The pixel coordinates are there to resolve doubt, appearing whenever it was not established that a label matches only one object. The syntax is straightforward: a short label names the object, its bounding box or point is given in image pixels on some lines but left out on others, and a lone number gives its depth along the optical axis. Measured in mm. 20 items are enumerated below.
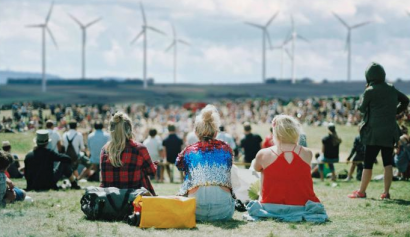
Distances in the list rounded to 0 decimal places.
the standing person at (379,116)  10961
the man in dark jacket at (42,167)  13070
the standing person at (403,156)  17188
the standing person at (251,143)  19250
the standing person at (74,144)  17984
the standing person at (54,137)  16953
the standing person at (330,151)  19531
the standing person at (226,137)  17844
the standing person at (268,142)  17300
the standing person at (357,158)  19266
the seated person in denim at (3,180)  10367
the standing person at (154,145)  19594
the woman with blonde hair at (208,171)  8953
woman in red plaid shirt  9383
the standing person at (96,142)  17531
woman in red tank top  8797
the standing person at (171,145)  20234
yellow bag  8211
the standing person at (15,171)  17781
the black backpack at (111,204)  8875
